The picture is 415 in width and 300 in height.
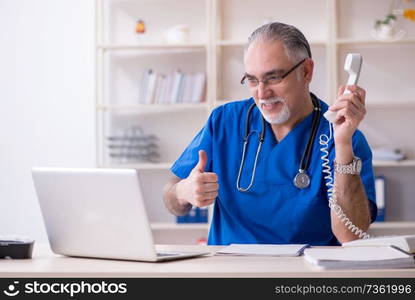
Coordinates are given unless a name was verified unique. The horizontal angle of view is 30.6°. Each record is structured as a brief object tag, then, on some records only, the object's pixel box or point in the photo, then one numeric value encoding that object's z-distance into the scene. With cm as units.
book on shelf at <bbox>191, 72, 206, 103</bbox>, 463
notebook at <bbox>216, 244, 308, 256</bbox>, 183
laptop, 165
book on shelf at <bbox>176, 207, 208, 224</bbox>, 465
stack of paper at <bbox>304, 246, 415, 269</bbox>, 152
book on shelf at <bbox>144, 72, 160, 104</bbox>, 469
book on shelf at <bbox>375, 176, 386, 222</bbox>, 451
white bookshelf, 462
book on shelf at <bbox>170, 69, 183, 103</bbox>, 465
